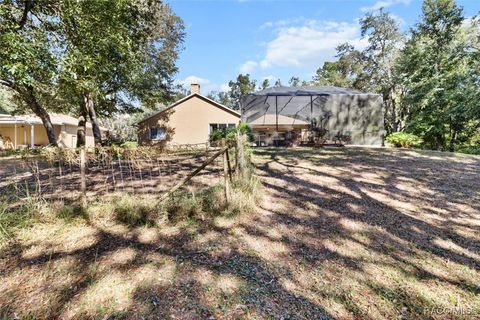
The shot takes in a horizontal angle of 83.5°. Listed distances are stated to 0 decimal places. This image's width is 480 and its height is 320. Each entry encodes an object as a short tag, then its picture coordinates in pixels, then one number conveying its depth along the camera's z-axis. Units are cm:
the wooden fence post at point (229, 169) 438
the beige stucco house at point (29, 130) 1697
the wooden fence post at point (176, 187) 407
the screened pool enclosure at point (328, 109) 1377
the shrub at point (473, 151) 1367
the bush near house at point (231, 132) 1352
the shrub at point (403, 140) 1377
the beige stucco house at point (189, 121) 1925
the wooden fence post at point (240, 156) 490
